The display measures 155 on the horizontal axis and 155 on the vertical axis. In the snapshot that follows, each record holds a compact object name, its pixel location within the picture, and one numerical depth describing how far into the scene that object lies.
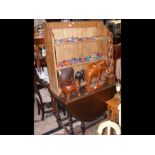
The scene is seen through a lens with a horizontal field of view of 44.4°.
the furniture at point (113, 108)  1.99
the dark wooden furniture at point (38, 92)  2.41
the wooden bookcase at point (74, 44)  1.93
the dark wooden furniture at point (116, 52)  2.34
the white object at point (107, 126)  1.44
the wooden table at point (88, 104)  1.90
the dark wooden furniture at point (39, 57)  2.76
